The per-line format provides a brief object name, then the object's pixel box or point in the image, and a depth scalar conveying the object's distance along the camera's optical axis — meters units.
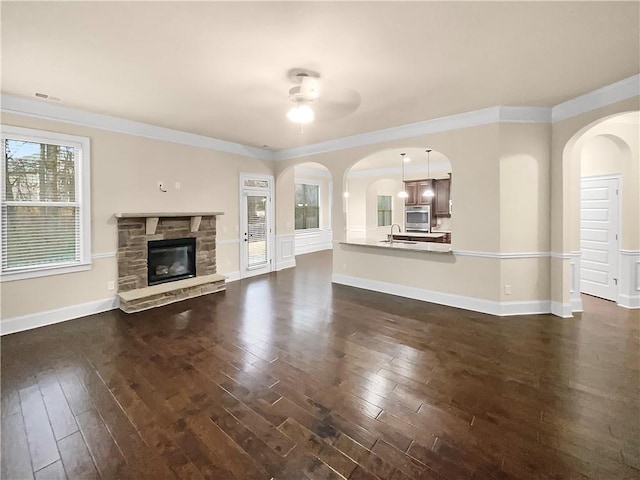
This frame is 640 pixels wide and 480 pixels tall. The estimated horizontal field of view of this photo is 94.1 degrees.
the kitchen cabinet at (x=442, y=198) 8.70
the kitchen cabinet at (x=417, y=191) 8.99
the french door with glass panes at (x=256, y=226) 6.53
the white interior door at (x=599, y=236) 4.68
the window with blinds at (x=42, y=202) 3.64
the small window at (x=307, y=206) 10.19
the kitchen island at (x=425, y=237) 7.89
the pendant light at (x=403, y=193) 7.39
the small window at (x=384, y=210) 11.33
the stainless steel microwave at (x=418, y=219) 9.12
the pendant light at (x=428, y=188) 7.95
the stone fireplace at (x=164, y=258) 4.61
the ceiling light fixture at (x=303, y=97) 3.11
